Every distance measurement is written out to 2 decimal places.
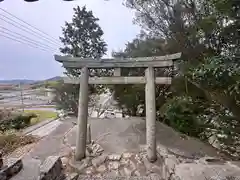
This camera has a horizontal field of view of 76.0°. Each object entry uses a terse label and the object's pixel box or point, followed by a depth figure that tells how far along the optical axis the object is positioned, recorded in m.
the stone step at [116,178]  2.65
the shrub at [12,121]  5.53
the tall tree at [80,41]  5.88
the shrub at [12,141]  3.81
